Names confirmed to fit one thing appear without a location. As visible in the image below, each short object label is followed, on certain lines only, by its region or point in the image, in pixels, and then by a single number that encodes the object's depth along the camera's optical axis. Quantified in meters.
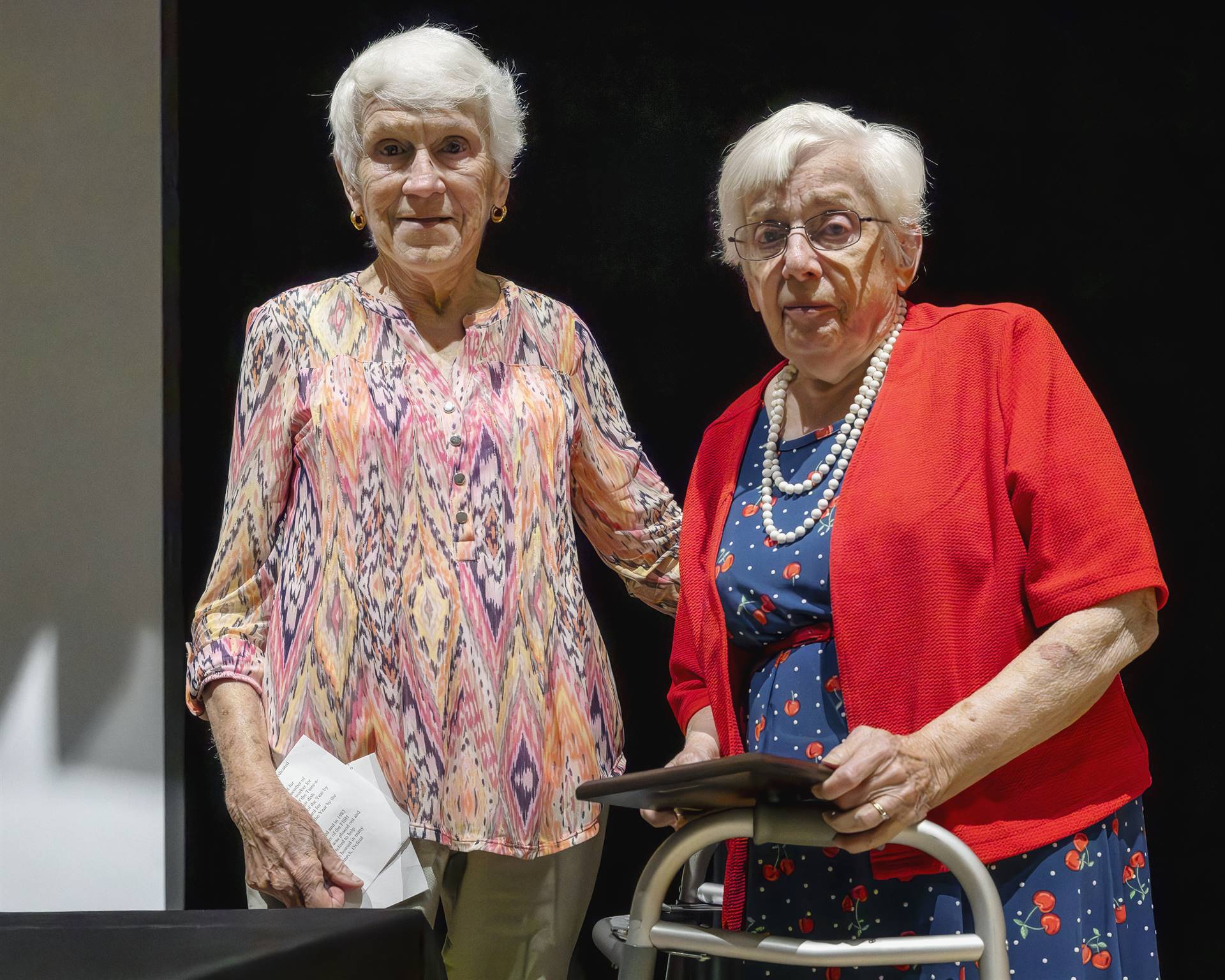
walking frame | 1.39
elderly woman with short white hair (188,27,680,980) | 2.00
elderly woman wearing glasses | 1.58
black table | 1.21
